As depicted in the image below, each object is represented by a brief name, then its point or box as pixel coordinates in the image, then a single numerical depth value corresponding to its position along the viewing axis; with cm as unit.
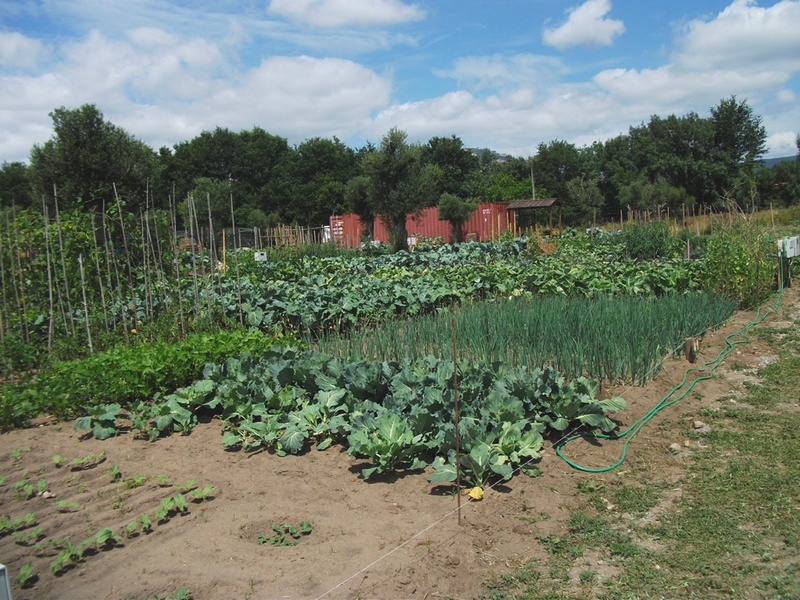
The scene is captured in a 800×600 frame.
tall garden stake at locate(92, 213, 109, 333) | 654
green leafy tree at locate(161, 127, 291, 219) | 5100
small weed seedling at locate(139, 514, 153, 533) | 306
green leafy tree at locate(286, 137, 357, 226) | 4707
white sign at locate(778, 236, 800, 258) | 965
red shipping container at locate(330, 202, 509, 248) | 3044
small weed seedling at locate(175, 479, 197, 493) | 344
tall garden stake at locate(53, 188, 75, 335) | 653
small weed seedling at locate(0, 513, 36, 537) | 310
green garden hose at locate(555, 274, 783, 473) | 397
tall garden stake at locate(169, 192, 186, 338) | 684
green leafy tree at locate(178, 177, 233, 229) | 2962
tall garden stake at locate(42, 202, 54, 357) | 647
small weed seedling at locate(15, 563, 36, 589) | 266
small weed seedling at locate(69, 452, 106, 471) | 382
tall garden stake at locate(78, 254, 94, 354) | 628
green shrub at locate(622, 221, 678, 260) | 1454
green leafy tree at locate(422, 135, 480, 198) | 4422
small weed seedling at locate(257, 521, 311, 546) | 295
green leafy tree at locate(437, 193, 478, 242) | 2627
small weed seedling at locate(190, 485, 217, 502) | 337
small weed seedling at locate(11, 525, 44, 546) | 301
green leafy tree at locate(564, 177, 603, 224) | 3884
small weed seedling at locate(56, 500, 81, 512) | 329
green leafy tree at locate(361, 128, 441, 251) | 2175
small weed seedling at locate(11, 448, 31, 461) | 397
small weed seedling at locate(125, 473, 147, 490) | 354
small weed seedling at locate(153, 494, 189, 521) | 317
